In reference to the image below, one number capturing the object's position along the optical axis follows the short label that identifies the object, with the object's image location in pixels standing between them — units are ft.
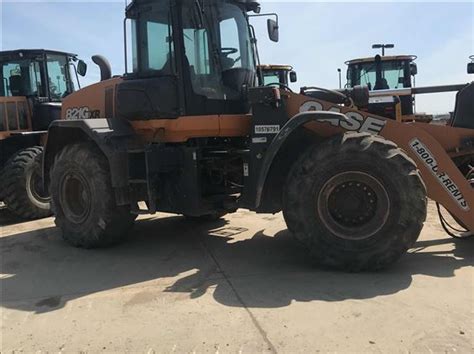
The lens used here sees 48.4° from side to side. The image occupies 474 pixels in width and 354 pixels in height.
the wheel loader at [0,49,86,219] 30.55
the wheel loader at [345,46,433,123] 43.98
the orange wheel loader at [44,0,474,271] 16.42
